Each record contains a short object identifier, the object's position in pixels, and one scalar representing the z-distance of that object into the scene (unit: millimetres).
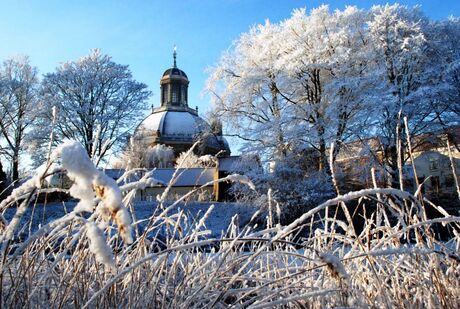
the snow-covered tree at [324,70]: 16375
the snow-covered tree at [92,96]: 22953
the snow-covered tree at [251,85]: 17969
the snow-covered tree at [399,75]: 15742
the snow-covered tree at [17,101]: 22938
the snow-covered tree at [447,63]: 16109
